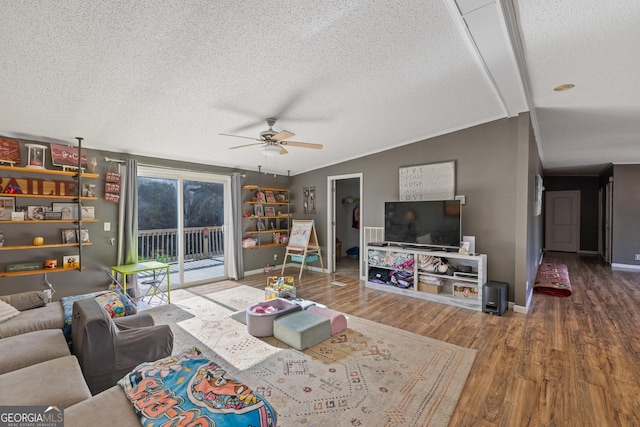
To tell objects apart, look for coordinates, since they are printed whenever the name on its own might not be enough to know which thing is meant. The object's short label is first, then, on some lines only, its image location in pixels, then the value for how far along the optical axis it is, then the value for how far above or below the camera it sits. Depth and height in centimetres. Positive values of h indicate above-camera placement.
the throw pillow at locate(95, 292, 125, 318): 263 -90
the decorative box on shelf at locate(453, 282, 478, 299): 401 -119
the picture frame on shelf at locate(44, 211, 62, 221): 365 -8
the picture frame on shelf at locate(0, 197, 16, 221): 337 +3
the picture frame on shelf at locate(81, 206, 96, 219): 401 -4
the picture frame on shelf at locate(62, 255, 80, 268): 380 -70
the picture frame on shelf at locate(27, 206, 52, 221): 355 -3
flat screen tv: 417 -24
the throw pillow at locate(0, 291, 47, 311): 260 -84
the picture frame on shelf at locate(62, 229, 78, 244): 382 -36
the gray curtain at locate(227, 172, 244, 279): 571 -53
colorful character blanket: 114 -83
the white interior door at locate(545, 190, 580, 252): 872 -43
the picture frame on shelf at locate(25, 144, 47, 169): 351 +67
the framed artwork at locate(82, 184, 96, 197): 398 +27
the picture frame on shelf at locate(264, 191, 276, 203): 642 +28
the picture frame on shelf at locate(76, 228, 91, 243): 390 -37
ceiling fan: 331 +78
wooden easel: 602 -74
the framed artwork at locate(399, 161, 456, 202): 455 +44
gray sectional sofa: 121 -90
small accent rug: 464 -132
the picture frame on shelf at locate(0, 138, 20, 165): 334 +69
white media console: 400 -106
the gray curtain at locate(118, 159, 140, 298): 428 -18
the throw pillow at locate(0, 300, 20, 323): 234 -86
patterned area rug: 193 -138
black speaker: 364 -117
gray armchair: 185 -94
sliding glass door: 484 -19
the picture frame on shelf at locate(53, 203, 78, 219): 378 +0
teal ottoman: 282 -123
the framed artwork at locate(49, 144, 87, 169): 366 +70
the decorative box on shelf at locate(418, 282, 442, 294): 431 -123
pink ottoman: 314 -123
